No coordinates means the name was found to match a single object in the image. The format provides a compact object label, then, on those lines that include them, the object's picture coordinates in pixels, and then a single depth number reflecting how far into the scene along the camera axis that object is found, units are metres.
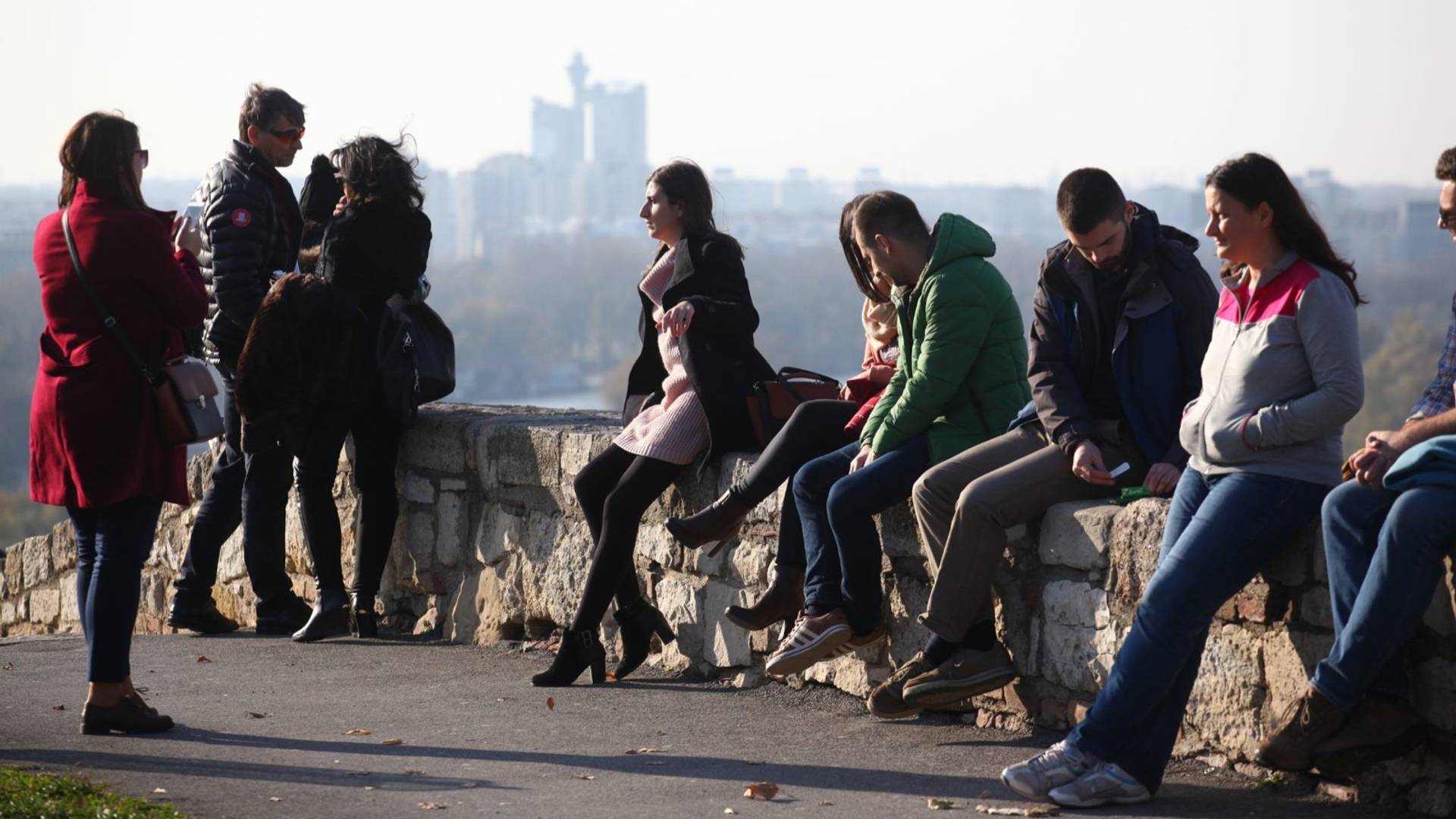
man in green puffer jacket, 9.30
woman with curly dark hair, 12.20
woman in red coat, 9.18
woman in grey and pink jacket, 7.48
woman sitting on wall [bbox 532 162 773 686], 10.71
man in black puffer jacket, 12.35
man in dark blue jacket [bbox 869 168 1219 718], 8.69
